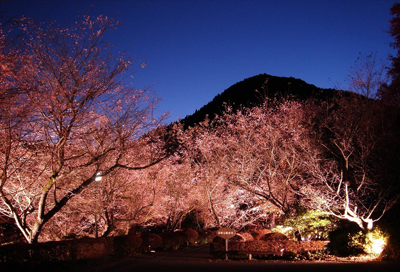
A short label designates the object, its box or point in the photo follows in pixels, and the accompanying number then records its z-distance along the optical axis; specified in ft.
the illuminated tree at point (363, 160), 42.16
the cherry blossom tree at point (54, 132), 25.63
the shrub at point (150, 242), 55.31
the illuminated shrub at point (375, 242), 38.24
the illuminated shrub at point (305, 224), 46.78
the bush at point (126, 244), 47.78
